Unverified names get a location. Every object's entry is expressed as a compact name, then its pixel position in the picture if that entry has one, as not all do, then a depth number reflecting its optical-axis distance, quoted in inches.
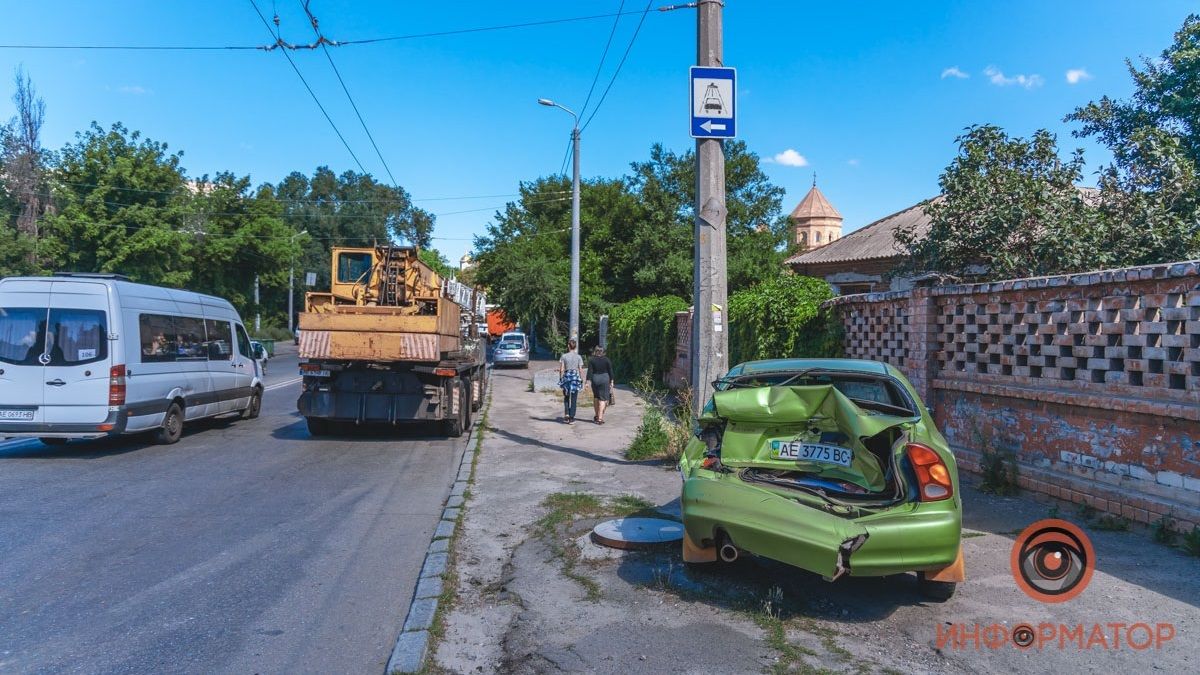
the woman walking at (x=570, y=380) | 566.6
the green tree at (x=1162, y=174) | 384.5
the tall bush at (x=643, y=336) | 842.5
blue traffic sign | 325.4
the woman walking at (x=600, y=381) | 550.6
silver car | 1357.0
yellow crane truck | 449.4
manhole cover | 232.2
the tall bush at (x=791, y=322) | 446.3
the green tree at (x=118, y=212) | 1183.6
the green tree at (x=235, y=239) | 1418.6
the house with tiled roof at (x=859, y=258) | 842.2
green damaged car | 166.6
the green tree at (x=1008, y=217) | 395.5
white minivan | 389.4
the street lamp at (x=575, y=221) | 882.8
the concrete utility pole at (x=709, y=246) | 331.9
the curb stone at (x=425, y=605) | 158.2
